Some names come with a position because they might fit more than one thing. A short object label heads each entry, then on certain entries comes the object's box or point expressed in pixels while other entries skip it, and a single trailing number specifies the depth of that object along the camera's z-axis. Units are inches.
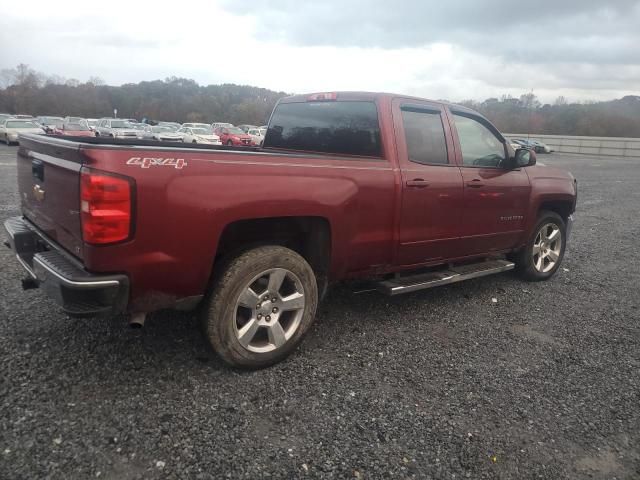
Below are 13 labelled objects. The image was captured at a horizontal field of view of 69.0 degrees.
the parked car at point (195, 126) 1129.1
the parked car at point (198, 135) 987.3
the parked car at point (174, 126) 1208.3
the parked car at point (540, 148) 1660.9
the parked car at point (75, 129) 898.1
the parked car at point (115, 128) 965.8
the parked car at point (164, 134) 919.7
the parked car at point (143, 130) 973.8
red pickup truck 95.8
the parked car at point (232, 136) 1103.0
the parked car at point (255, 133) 1170.3
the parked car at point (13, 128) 941.2
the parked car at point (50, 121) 1158.0
